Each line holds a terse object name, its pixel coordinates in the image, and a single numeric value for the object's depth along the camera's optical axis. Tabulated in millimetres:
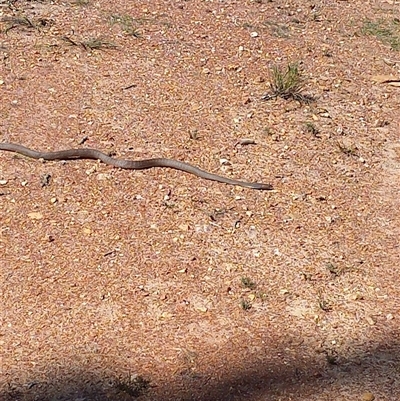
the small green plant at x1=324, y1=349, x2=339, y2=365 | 4043
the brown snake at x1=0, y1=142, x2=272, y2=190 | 5508
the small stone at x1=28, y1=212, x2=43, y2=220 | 4977
